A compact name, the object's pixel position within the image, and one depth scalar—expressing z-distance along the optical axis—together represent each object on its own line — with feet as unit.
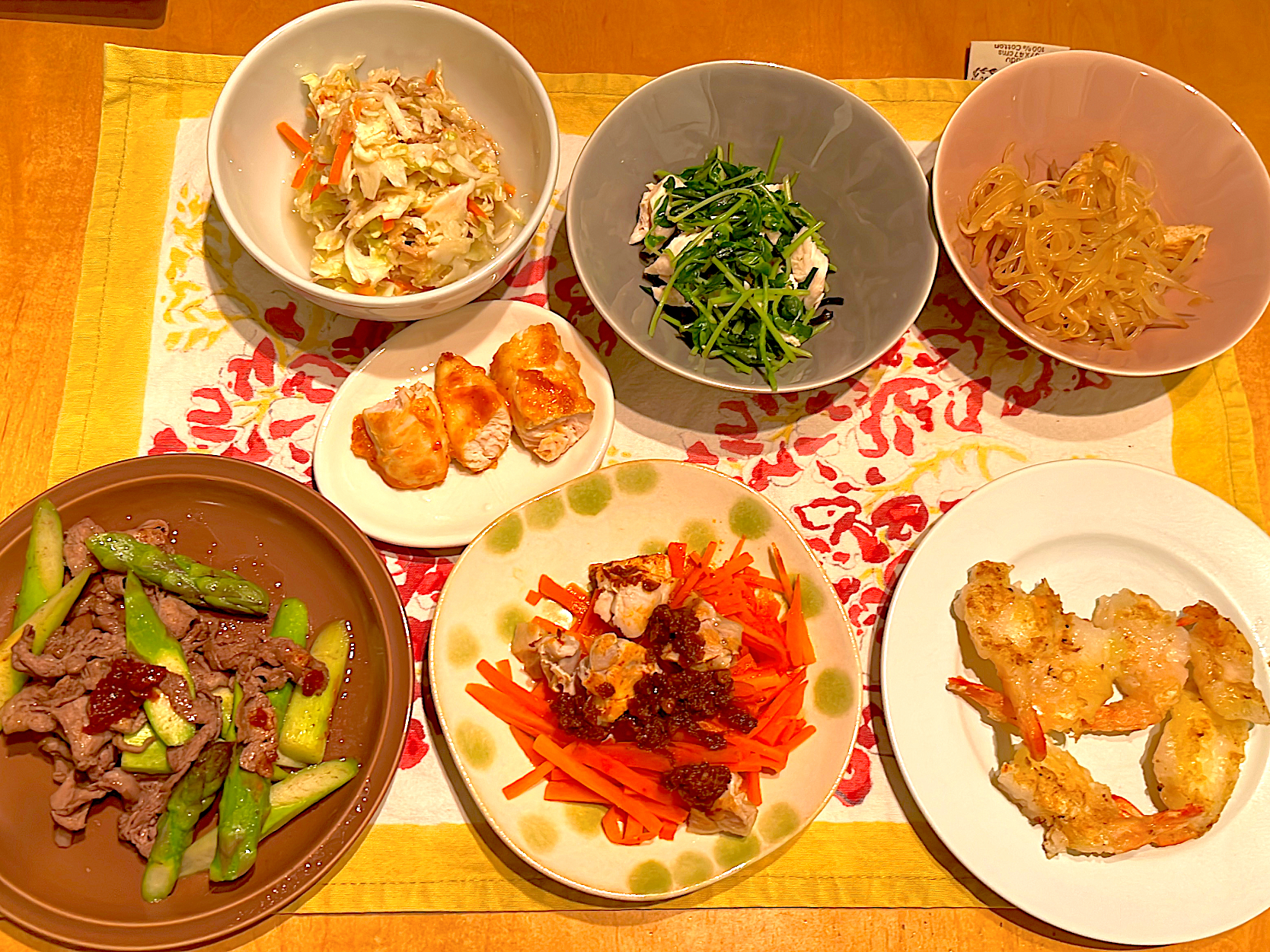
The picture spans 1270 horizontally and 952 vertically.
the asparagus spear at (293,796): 1.18
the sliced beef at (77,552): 1.21
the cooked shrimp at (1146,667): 1.31
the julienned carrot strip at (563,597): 1.33
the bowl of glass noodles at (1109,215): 1.38
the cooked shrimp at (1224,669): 1.30
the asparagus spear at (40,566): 1.19
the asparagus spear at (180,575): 1.21
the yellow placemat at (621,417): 1.30
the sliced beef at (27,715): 1.16
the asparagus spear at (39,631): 1.18
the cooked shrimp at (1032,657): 1.28
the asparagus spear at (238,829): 1.15
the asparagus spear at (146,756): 1.18
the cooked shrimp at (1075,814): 1.25
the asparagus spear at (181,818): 1.16
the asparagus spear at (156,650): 1.17
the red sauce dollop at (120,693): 1.16
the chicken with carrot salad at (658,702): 1.24
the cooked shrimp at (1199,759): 1.28
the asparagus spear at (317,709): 1.20
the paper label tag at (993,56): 1.57
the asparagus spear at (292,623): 1.24
